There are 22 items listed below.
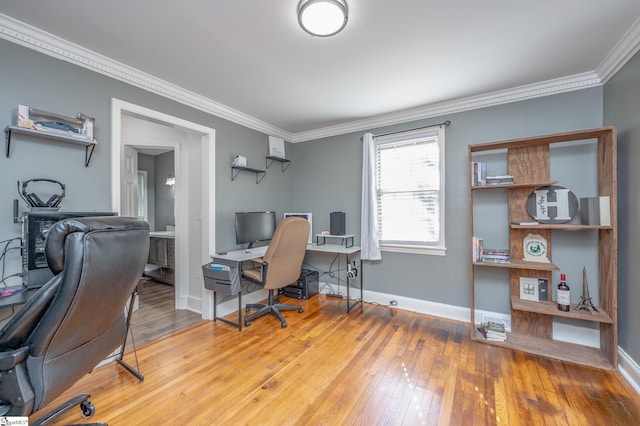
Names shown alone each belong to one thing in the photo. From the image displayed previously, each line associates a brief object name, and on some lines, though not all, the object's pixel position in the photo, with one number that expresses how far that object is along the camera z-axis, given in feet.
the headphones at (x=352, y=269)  11.13
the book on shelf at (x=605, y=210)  6.58
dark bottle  7.16
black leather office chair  3.18
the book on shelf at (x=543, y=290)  7.93
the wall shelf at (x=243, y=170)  10.57
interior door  12.72
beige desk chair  8.49
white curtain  10.79
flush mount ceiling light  4.79
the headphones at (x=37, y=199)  5.44
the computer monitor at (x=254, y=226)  10.28
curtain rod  9.53
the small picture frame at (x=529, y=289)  8.07
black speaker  11.72
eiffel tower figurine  7.02
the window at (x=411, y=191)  9.84
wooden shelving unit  6.53
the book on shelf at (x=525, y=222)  7.58
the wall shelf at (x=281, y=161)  12.23
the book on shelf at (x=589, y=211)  6.86
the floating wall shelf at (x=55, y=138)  5.37
